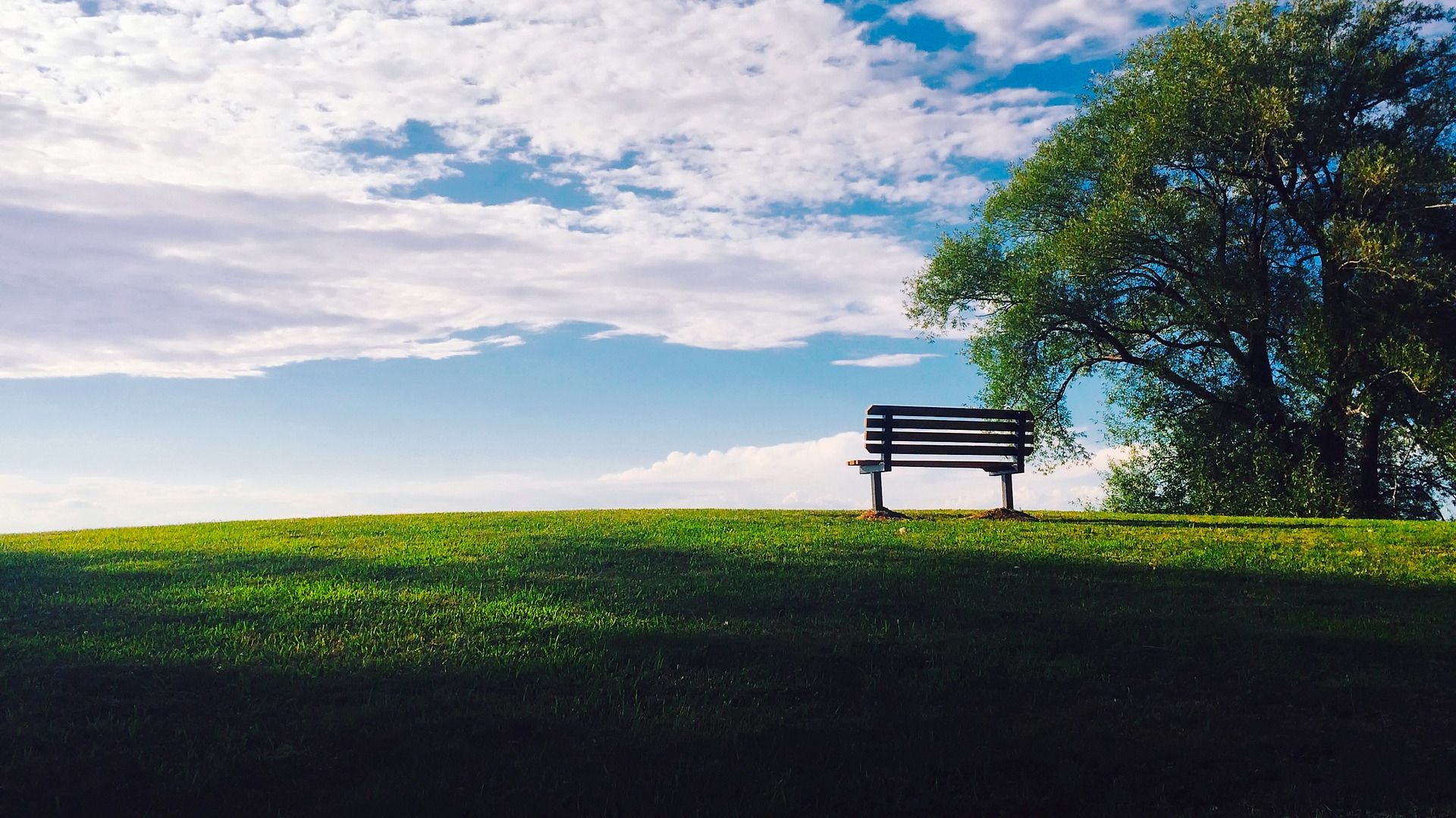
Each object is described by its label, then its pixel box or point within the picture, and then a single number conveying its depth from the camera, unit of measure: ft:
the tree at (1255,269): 75.92
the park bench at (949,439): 63.00
